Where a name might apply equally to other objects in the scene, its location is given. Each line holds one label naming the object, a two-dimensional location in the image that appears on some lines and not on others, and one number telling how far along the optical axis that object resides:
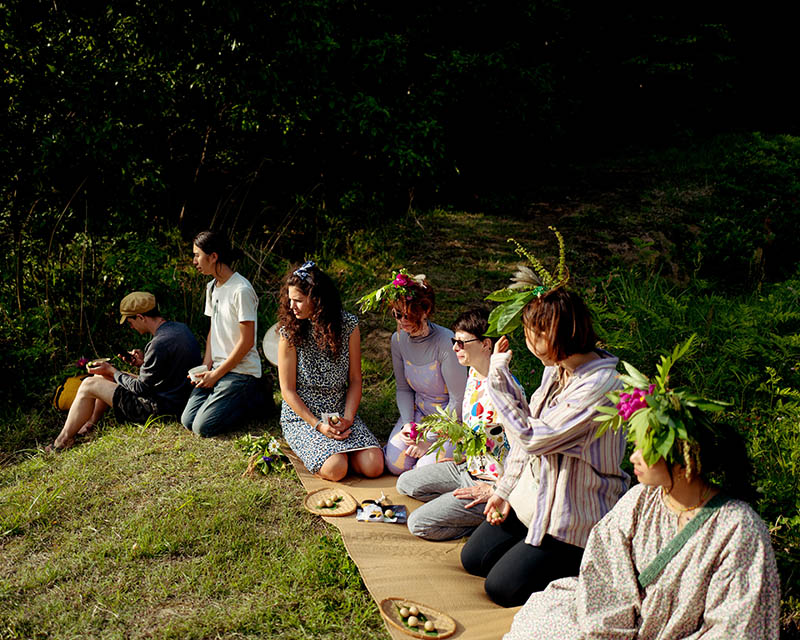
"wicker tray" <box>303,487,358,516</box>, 4.15
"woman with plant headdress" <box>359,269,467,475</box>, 4.59
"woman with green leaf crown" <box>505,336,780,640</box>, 2.32
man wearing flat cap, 5.25
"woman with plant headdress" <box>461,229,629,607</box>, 3.08
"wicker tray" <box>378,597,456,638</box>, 3.06
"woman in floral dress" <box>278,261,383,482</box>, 4.65
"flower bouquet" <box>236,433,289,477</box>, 4.71
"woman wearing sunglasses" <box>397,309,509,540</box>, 3.84
